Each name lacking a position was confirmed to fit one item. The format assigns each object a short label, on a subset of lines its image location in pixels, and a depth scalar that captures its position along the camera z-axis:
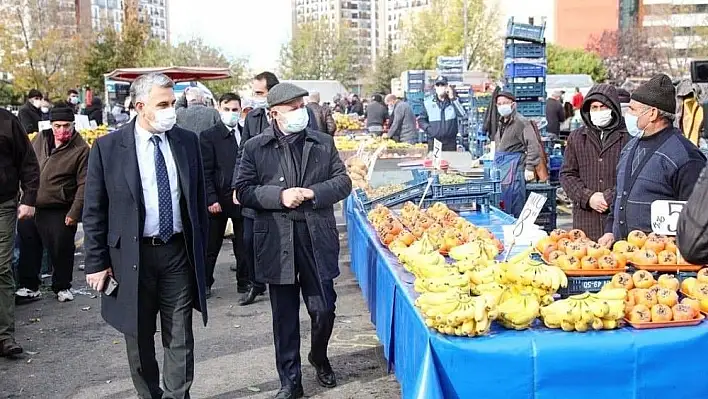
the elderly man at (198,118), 7.72
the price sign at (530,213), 4.36
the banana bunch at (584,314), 3.27
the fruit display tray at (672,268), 3.80
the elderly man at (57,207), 7.25
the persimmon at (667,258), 3.84
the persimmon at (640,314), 3.33
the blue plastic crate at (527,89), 12.49
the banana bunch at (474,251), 4.21
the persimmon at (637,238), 4.09
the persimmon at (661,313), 3.33
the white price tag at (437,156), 8.31
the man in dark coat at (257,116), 7.03
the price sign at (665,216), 3.98
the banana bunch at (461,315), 3.21
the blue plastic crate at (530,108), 12.63
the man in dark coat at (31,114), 14.92
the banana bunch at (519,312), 3.29
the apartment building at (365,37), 190.46
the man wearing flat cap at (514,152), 8.98
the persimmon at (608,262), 3.79
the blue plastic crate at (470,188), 7.23
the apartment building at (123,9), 53.62
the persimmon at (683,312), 3.35
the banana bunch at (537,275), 3.47
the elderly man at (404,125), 16.30
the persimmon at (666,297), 3.41
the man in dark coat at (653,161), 4.53
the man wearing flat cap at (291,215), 4.77
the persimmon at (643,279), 3.57
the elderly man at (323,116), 13.29
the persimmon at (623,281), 3.58
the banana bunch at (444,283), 3.63
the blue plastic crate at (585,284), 3.73
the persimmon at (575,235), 4.41
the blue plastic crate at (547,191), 9.20
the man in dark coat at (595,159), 5.87
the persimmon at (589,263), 3.80
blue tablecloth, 3.21
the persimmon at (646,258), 3.85
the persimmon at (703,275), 3.59
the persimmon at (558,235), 4.36
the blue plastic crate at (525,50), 12.48
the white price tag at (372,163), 8.49
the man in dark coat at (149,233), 4.21
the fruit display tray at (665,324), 3.32
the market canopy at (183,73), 12.82
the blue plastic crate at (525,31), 12.38
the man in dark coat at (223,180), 7.50
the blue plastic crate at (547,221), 9.10
